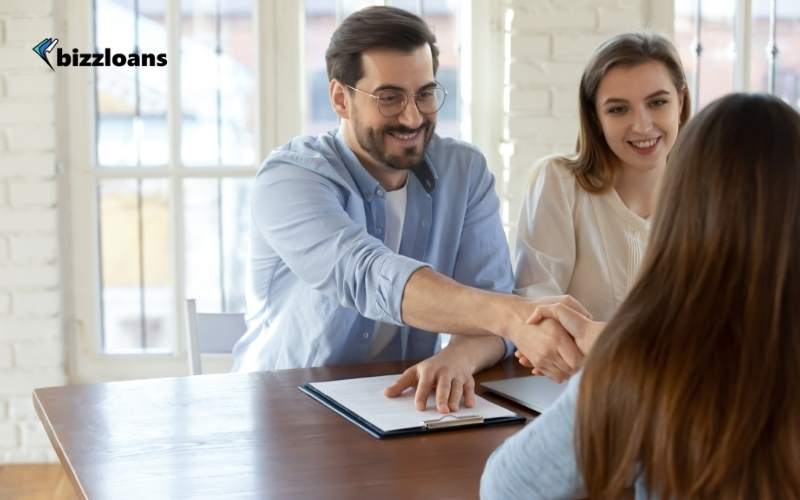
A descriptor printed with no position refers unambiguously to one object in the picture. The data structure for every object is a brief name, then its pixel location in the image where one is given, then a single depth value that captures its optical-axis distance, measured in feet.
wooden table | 4.48
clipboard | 5.22
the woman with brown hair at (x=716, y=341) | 3.39
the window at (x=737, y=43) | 11.78
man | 7.02
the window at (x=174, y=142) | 11.34
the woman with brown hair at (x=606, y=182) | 8.12
